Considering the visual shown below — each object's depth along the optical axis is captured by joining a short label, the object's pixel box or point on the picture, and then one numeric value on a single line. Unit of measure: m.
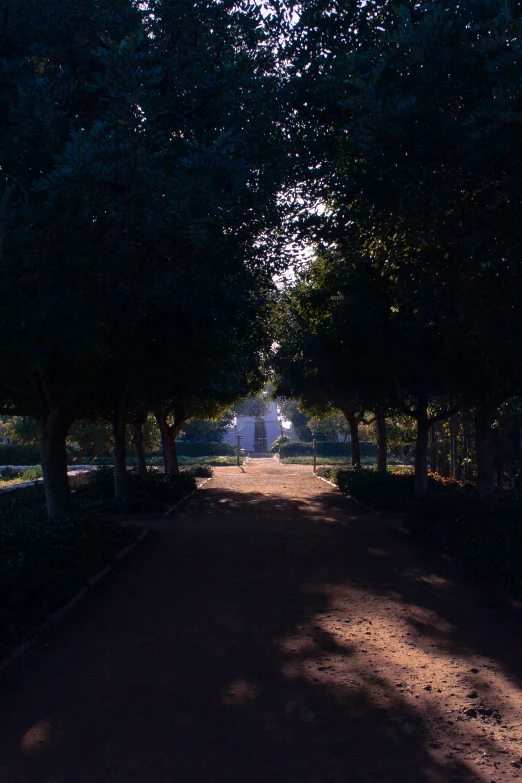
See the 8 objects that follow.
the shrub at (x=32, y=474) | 31.50
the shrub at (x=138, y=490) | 19.83
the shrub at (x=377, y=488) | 19.95
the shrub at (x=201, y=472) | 38.06
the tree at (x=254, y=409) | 103.12
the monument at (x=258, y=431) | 84.94
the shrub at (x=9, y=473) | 34.29
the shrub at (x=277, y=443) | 82.69
